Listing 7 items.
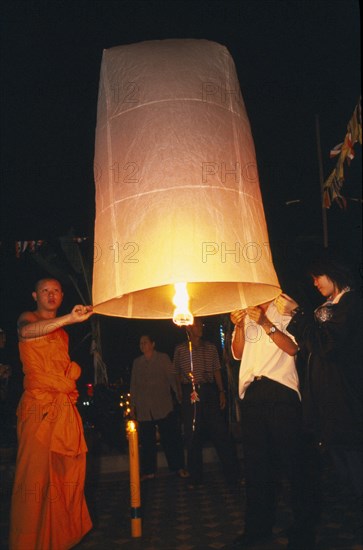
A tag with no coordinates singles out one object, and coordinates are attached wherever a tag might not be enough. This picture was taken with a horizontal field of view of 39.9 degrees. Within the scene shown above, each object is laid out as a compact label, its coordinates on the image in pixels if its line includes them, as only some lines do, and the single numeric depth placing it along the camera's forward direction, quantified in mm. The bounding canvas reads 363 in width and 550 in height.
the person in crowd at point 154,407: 5570
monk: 3068
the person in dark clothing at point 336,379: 2738
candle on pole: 3396
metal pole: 6703
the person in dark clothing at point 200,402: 5051
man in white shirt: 2971
